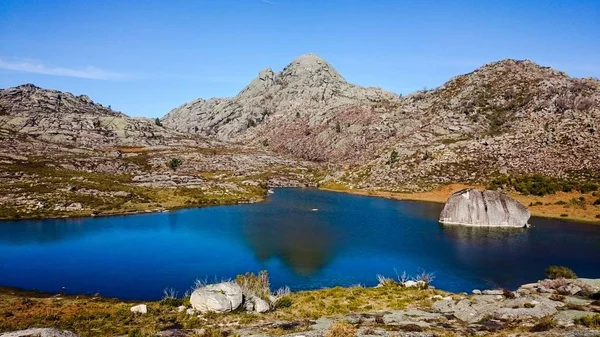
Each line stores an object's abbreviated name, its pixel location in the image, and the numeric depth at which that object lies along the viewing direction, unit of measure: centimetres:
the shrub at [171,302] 4512
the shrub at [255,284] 4762
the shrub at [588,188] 12212
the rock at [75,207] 11474
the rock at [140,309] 4250
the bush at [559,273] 5869
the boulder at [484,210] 10194
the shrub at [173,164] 19562
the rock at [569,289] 4638
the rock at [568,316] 3350
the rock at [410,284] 5482
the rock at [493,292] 4781
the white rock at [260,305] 4322
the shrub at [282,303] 4590
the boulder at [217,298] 4166
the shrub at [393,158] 17700
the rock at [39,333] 2578
